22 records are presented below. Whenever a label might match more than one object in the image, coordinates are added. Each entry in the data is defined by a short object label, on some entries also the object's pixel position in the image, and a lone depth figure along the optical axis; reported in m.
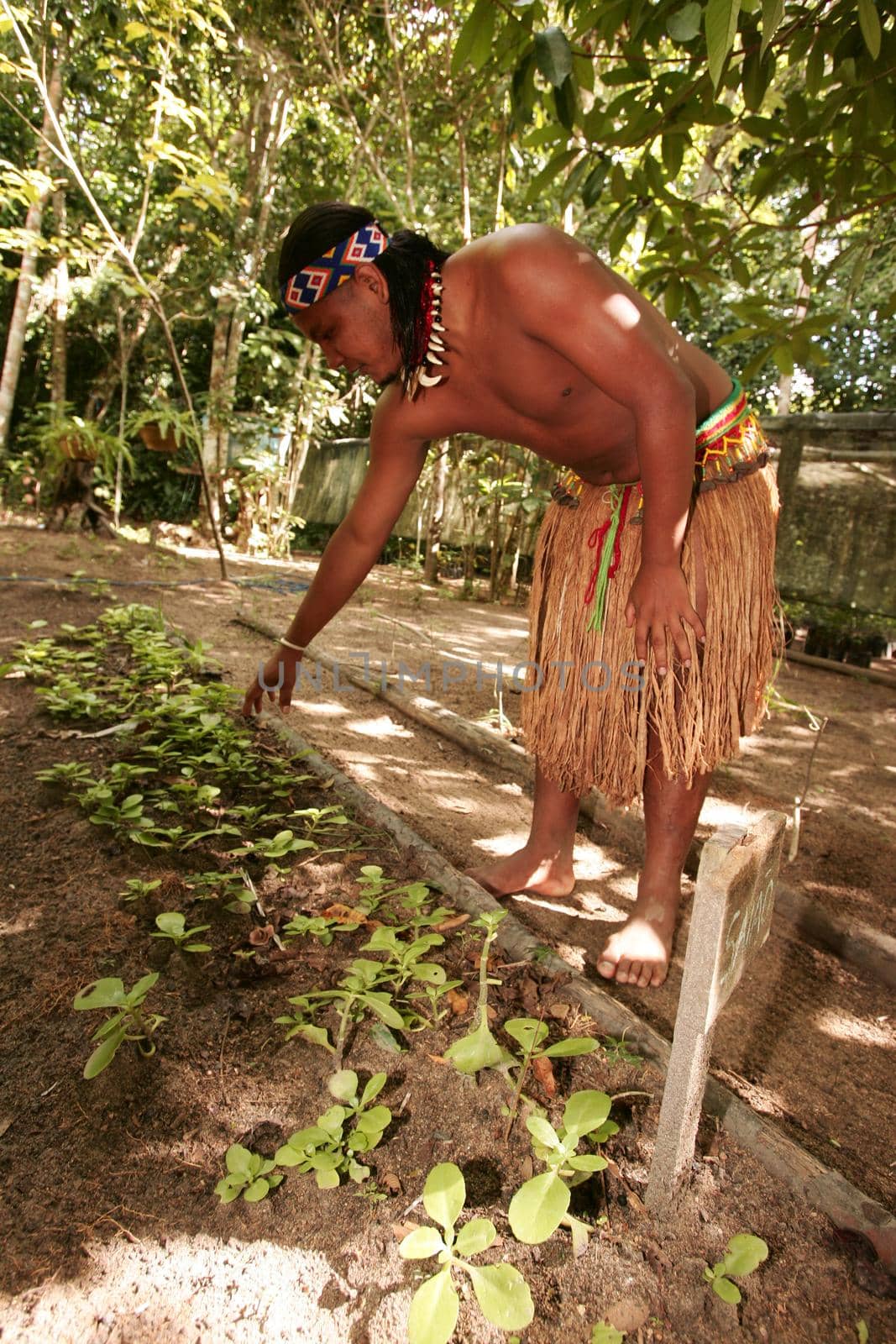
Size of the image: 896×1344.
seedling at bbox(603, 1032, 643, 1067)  1.21
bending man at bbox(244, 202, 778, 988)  1.39
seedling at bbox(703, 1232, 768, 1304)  0.88
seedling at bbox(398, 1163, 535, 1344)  0.79
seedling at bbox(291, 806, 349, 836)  1.91
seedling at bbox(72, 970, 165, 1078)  1.12
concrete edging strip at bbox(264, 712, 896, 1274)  0.96
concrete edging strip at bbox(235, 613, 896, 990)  1.73
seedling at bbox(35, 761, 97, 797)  2.01
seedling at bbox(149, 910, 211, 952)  1.36
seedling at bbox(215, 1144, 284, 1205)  0.96
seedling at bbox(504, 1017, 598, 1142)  1.11
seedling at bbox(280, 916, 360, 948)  1.45
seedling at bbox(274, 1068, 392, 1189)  1.00
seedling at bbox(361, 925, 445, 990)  1.29
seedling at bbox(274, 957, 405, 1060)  1.19
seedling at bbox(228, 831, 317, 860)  1.74
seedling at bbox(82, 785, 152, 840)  1.79
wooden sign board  0.84
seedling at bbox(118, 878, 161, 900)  1.53
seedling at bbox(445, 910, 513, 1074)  1.09
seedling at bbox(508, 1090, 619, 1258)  0.86
